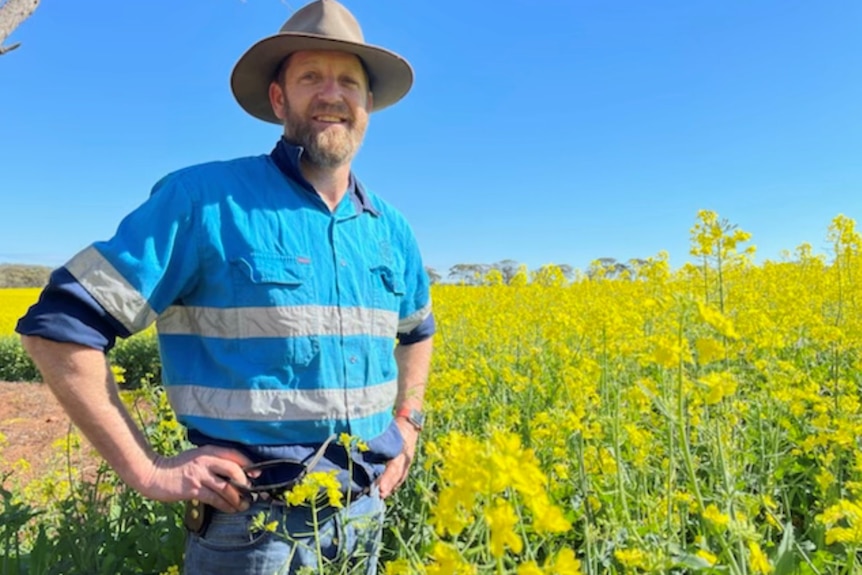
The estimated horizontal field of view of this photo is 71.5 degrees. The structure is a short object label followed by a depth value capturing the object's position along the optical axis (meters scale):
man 1.24
